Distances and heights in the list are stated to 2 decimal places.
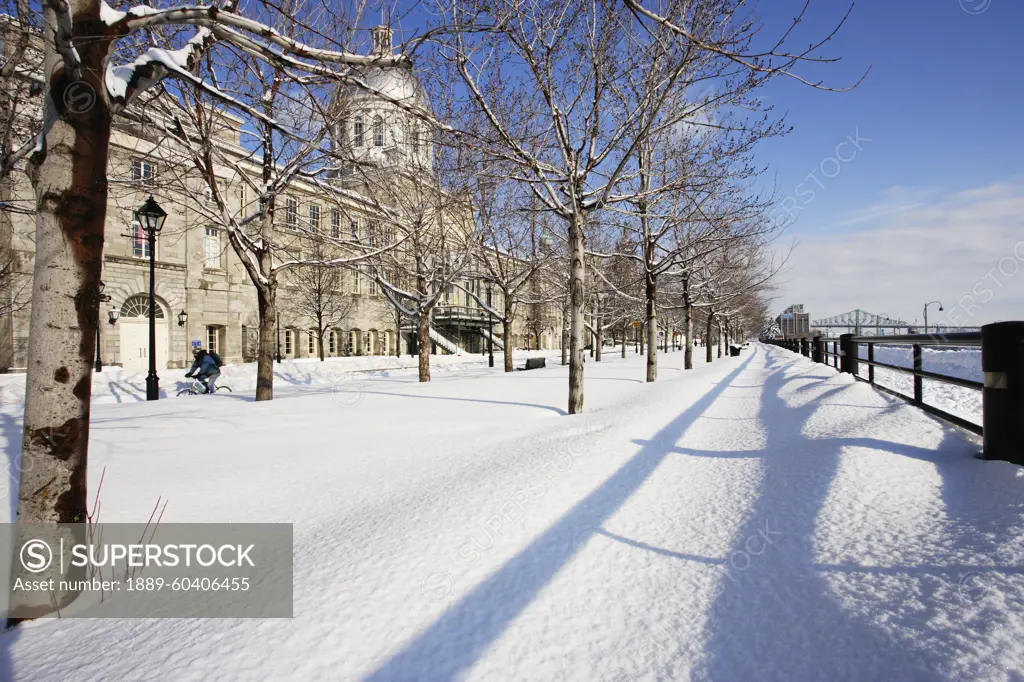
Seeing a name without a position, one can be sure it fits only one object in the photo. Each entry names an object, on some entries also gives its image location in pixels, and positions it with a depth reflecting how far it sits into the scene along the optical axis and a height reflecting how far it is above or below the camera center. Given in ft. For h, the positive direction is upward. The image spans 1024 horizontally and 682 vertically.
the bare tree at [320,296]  99.19 +10.97
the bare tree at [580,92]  21.93 +13.91
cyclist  43.01 -2.66
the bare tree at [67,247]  8.13 +1.71
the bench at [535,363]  74.31 -3.45
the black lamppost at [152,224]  36.99 +9.90
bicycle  44.23 -4.70
